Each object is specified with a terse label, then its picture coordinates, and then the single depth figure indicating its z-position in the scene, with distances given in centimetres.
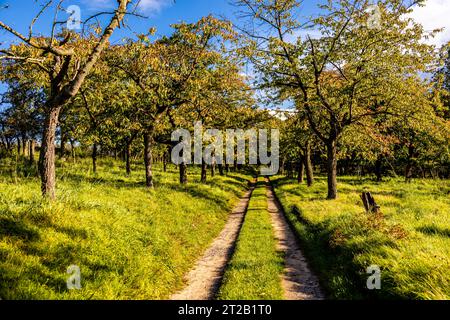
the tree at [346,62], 1950
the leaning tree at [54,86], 944
